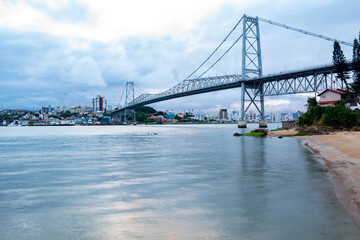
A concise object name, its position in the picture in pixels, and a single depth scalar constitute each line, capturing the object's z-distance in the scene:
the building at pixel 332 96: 48.42
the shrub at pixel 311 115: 41.49
